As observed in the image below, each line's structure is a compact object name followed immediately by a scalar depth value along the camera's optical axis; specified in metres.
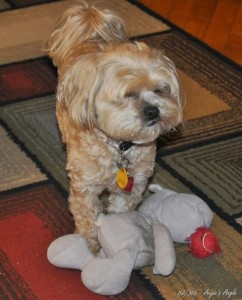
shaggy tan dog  1.59
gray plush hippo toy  1.61
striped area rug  1.68
